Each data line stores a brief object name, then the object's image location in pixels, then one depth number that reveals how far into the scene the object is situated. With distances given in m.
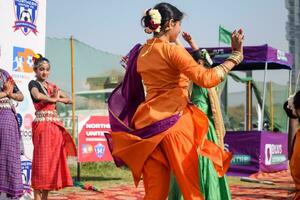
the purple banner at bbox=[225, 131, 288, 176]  13.95
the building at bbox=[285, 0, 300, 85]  86.03
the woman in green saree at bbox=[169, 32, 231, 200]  5.97
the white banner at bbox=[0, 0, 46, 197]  7.87
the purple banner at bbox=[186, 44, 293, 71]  14.37
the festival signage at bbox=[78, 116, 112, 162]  11.48
